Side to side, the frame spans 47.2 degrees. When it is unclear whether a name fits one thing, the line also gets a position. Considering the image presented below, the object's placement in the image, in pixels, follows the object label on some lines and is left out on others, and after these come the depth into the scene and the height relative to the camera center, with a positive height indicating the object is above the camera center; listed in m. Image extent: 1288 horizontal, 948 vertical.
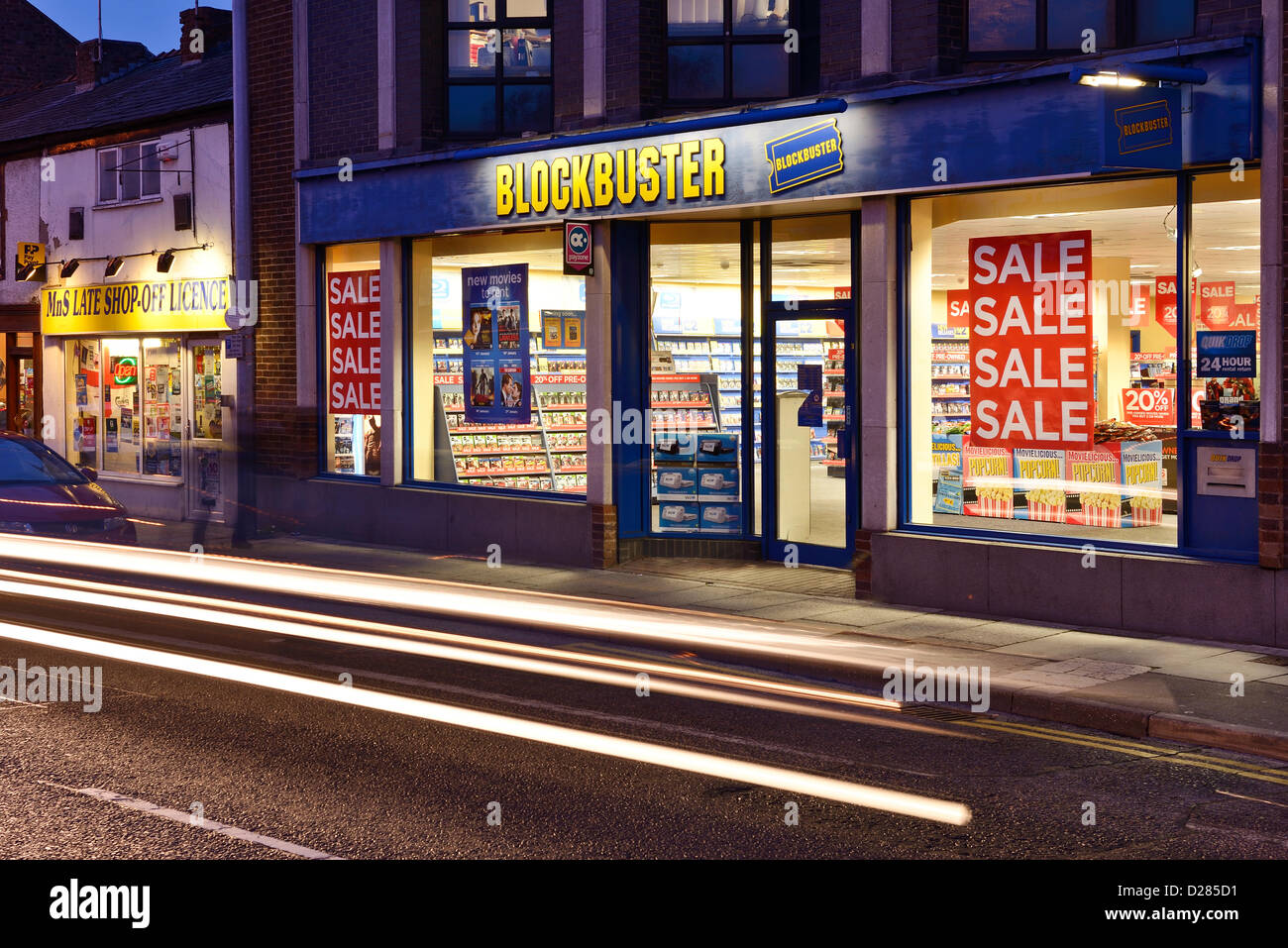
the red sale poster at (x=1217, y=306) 11.52 +0.94
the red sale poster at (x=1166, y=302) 11.81 +1.00
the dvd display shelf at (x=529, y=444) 17.00 -0.13
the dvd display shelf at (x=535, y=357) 16.89 +0.90
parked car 16.83 -0.75
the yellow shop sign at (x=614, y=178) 15.06 +2.73
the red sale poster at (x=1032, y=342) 12.54 +0.74
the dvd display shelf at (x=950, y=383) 13.38 +0.40
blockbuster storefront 11.69 +0.89
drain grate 9.27 -1.82
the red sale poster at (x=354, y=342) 19.22 +1.22
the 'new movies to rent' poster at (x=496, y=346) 17.44 +1.05
